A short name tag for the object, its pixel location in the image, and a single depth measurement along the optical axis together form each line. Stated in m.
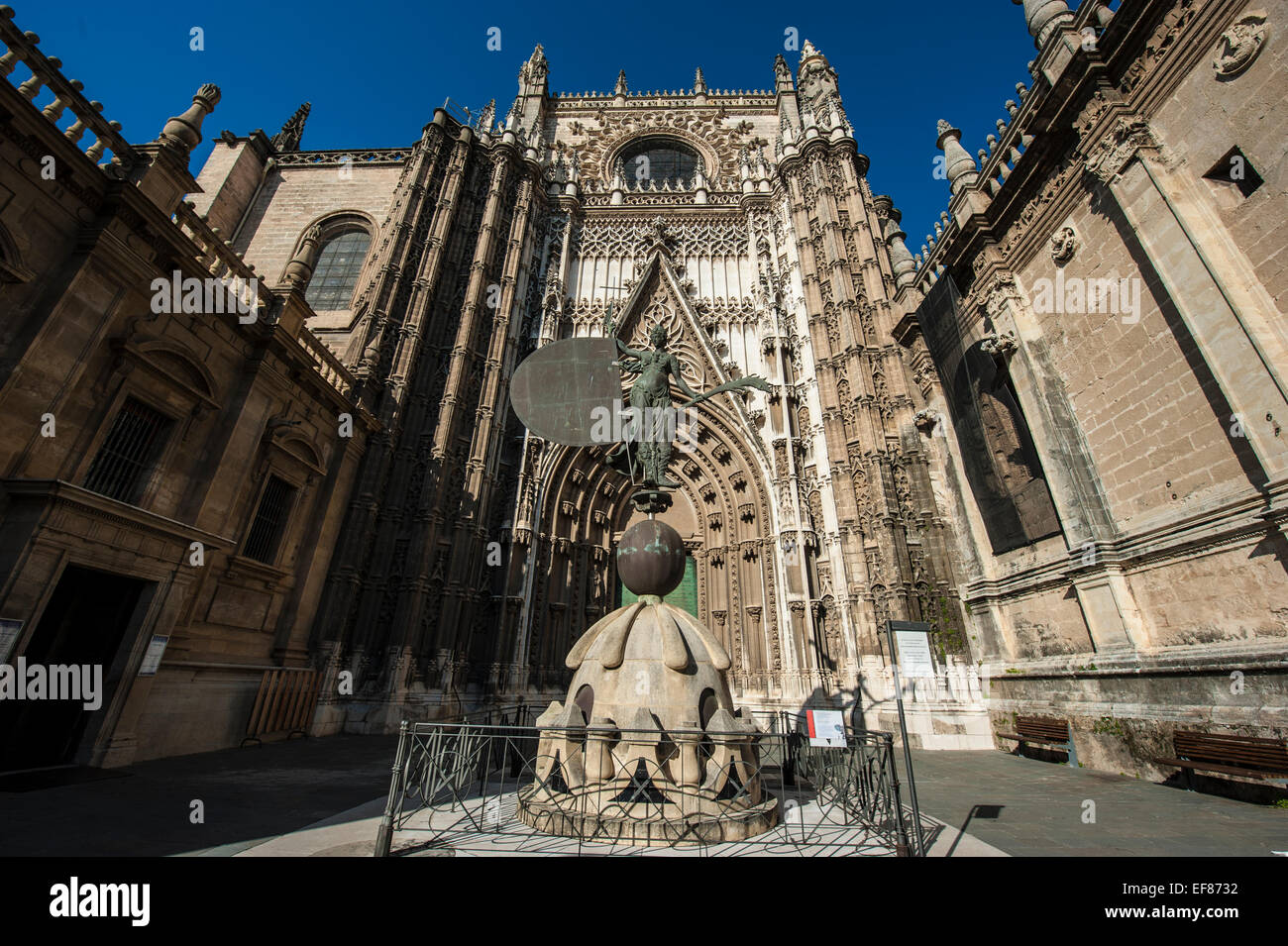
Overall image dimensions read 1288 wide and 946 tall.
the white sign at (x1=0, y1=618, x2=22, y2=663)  6.33
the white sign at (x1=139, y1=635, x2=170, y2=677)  8.21
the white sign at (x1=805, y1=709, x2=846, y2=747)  5.29
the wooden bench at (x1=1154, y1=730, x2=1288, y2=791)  6.35
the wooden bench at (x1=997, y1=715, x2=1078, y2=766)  9.80
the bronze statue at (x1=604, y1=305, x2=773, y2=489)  7.38
